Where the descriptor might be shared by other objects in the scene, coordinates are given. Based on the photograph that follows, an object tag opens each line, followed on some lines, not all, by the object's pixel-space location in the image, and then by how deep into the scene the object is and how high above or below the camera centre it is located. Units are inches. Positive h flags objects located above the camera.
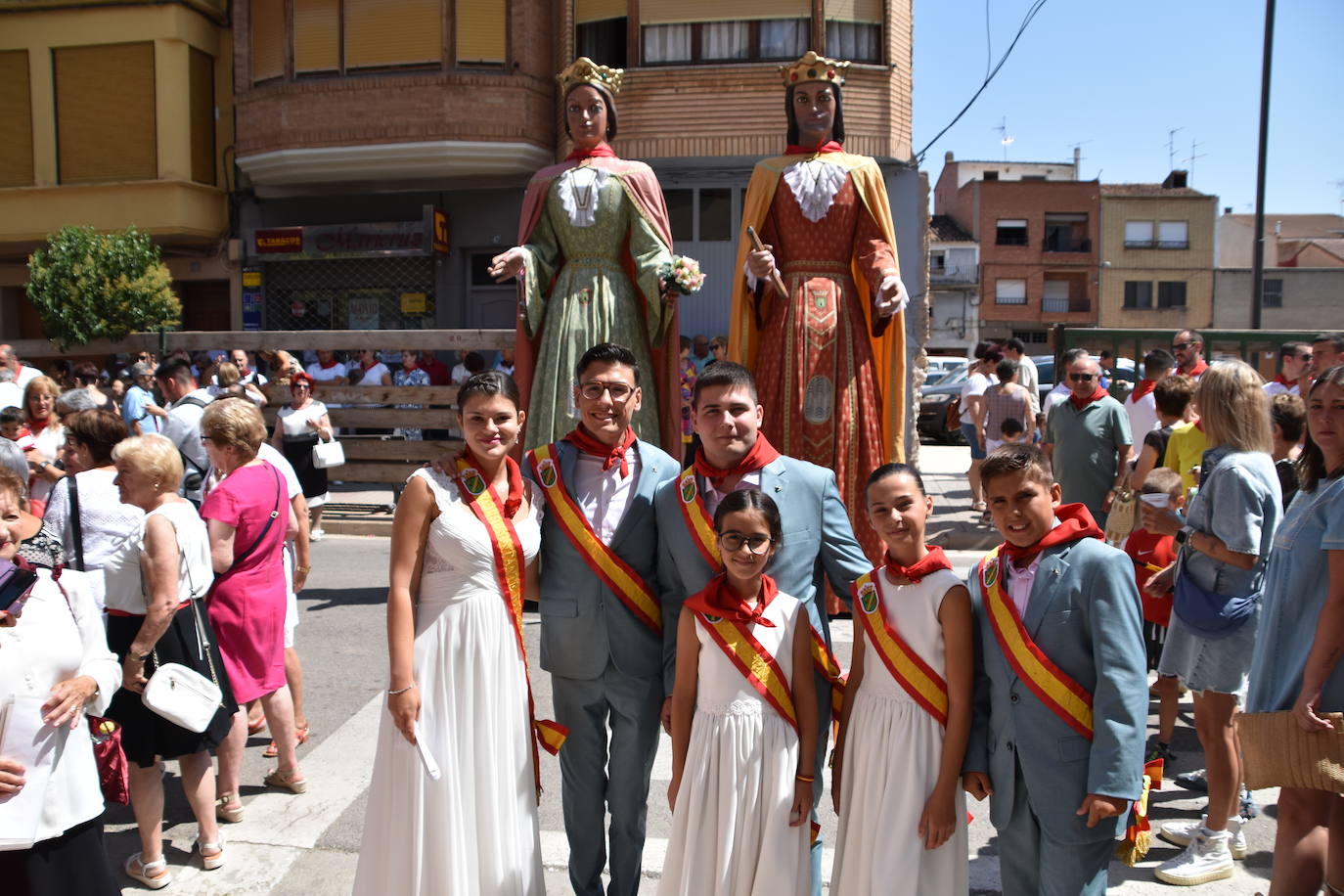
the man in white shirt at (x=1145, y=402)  301.7 -13.7
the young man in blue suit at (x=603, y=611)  122.0 -30.5
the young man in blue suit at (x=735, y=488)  117.5 -17.1
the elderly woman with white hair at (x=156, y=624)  142.5 -38.8
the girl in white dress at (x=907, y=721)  105.3 -37.8
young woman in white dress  113.7 -38.3
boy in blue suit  101.4 -33.3
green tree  556.7 +33.6
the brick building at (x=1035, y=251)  1776.6 +180.5
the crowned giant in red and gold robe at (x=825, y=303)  196.2 +10.0
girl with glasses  107.3 -40.3
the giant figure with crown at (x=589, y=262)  205.9 +18.3
